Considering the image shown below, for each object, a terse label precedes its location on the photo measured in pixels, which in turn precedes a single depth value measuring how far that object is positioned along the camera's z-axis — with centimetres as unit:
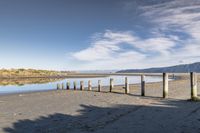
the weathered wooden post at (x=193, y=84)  1001
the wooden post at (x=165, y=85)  1084
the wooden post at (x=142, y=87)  1194
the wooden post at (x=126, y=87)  1331
